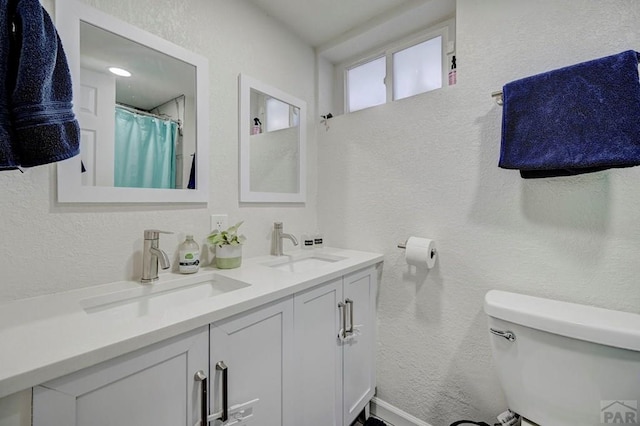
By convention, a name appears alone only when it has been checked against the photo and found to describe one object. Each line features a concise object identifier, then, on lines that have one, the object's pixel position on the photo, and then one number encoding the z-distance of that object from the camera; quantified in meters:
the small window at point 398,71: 1.59
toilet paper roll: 1.33
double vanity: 0.54
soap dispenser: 1.12
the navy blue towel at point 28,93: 0.61
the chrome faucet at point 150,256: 1.00
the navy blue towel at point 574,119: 0.87
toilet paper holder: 1.36
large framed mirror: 0.91
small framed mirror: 1.42
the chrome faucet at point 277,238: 1.56
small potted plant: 1.22
